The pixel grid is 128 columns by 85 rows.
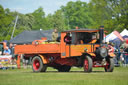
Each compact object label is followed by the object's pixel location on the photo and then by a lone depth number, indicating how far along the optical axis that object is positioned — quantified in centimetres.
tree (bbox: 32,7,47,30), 12802
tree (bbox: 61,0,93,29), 13800
